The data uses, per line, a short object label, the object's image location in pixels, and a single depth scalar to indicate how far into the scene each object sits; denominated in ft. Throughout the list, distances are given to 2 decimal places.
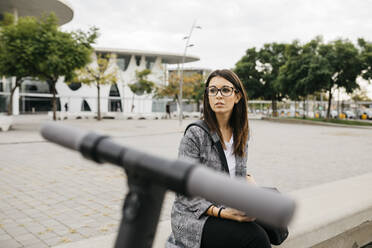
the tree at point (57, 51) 59.41
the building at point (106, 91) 157.79
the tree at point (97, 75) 101.86
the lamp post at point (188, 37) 93.91
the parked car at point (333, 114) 138.25
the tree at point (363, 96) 196.27
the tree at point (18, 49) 57.93
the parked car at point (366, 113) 129.29
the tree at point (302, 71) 95.76
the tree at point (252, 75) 135.85
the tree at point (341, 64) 90.89
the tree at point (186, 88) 155.84
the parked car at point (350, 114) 135.84
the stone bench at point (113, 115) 107.04
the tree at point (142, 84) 140.97
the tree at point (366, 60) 89.25
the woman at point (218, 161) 6.59
